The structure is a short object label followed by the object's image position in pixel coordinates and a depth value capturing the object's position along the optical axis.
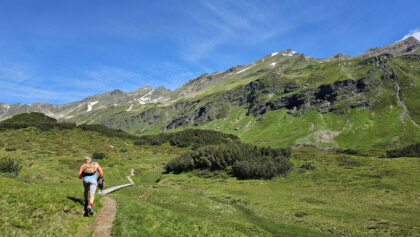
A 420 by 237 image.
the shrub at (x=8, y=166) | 40.06
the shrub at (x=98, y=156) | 83.72
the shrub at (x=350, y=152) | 99.54
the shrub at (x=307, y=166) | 55.96
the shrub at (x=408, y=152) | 77.44
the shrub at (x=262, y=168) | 55.00
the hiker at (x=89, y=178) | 14.97
